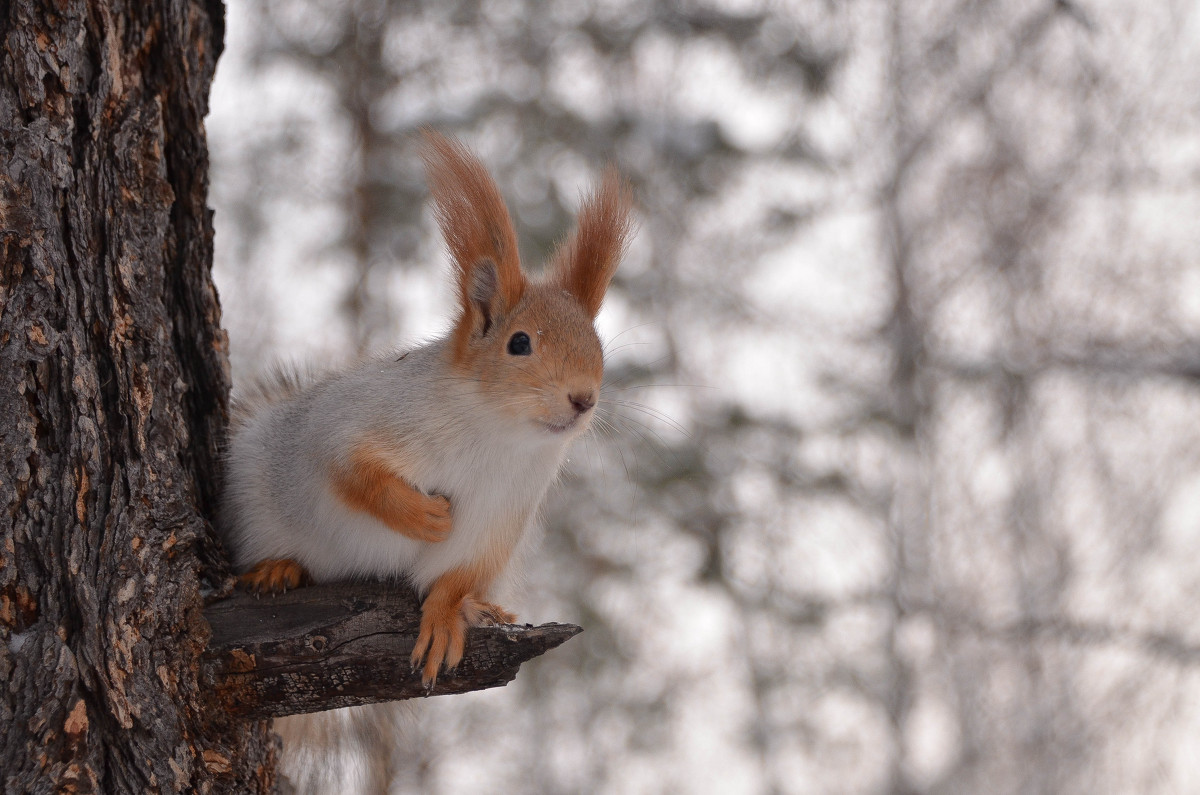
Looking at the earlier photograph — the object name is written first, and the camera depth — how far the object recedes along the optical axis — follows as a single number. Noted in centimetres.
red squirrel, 294
